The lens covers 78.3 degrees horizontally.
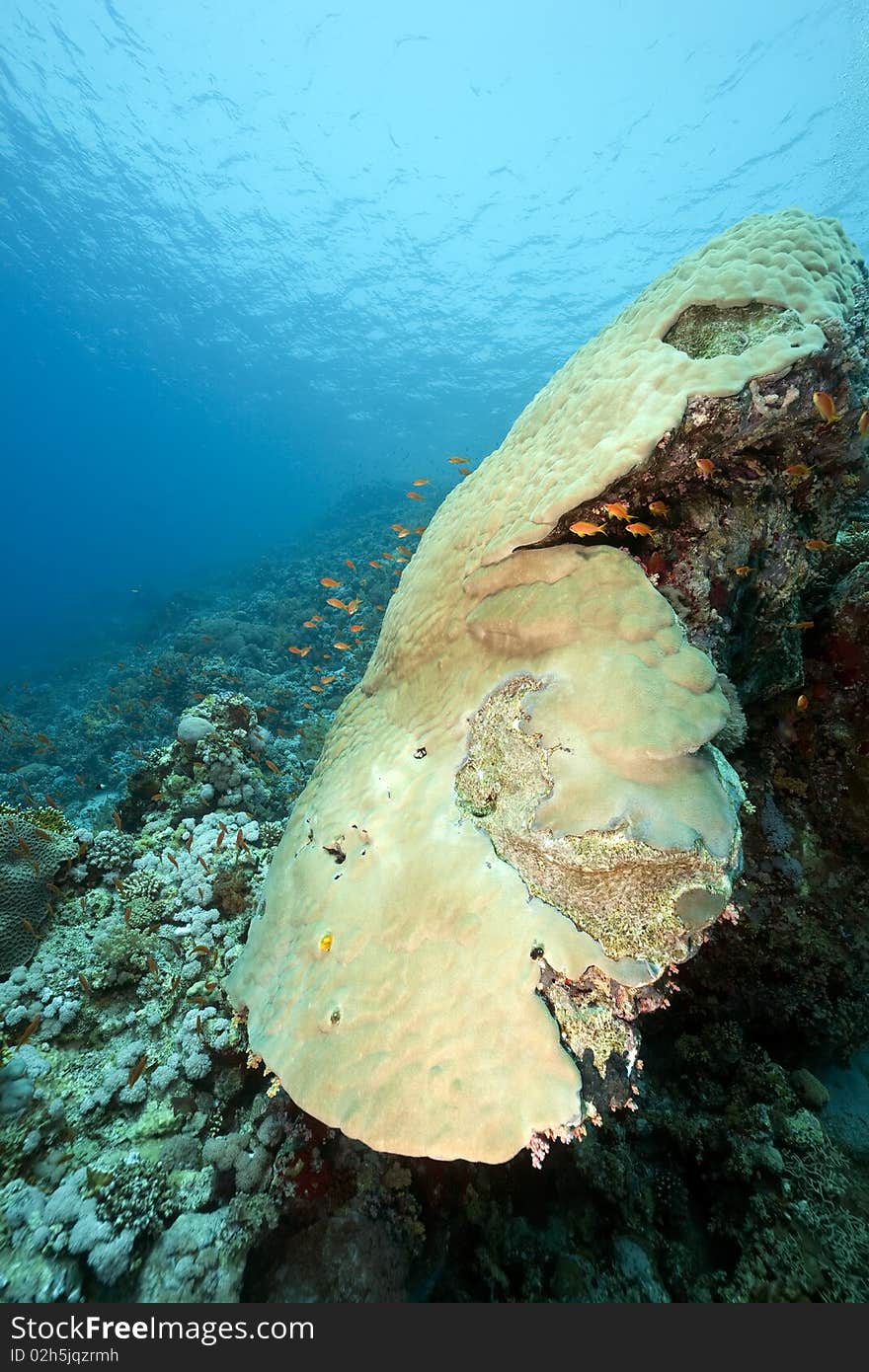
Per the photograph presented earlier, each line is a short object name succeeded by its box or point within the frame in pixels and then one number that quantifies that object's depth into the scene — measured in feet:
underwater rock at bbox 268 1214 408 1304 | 8.18
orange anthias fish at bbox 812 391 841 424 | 7.52
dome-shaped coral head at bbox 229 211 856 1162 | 5.76
